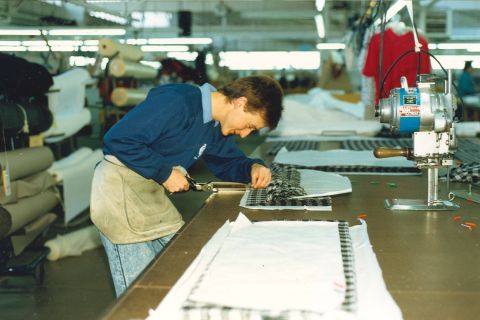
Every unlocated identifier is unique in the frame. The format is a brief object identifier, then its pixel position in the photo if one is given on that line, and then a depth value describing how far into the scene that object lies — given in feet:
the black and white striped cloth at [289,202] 5.79
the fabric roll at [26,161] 11.03
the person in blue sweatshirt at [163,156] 5.63
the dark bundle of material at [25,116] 10.38
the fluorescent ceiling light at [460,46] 32.58
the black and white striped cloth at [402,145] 9.66
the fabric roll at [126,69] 17.90
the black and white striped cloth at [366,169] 8.28
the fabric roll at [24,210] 10.07
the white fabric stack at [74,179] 14.57
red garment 13.10
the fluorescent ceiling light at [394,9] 10.91
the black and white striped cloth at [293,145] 11.23
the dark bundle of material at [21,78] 10.59
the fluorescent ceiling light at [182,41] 29.06
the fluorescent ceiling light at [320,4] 13.40
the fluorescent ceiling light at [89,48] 16.65
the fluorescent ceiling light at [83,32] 13.00
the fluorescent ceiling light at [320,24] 18.88
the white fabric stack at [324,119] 14.99
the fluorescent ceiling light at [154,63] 24.03
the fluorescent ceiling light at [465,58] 37.69
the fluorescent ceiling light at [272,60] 44.32
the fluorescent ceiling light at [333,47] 29.87
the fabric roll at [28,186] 11.00
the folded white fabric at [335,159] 8.79
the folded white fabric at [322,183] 6.32
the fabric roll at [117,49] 17.22
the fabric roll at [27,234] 11.89
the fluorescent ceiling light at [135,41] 23.89
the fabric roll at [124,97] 20.25
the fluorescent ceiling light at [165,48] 35.19
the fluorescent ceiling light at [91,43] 17.55
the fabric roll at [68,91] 13.94
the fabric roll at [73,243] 12.97
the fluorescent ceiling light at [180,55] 40.38
